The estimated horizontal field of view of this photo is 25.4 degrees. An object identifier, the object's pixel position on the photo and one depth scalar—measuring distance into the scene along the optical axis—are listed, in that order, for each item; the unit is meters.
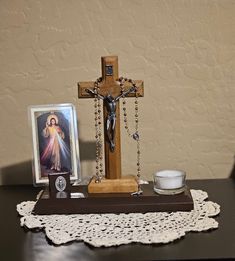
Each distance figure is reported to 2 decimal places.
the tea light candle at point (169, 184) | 1.03
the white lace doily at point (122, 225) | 0.87
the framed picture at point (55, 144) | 1.14
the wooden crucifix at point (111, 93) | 1.06
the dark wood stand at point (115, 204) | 1.00
